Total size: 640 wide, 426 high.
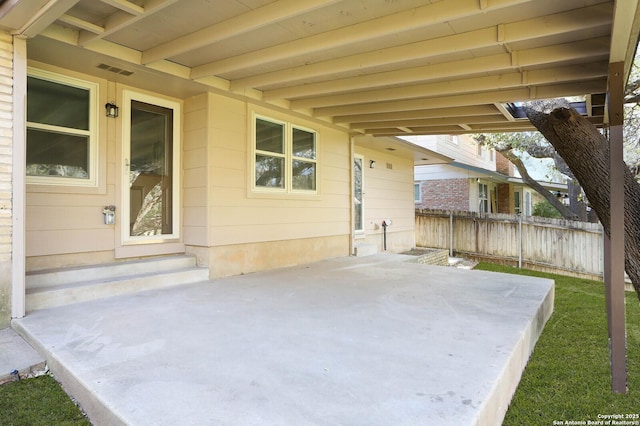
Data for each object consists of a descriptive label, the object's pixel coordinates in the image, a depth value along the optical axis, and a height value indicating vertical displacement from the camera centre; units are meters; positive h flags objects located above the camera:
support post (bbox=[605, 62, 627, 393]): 2.81 -0.21
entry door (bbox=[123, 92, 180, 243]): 4.76 +0.68
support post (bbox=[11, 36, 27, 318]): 3.24 +0.32
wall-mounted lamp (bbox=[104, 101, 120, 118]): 4.53 +1.34
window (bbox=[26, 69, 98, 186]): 4.04 +1.00
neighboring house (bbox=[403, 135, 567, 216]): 13.56 +1.52
